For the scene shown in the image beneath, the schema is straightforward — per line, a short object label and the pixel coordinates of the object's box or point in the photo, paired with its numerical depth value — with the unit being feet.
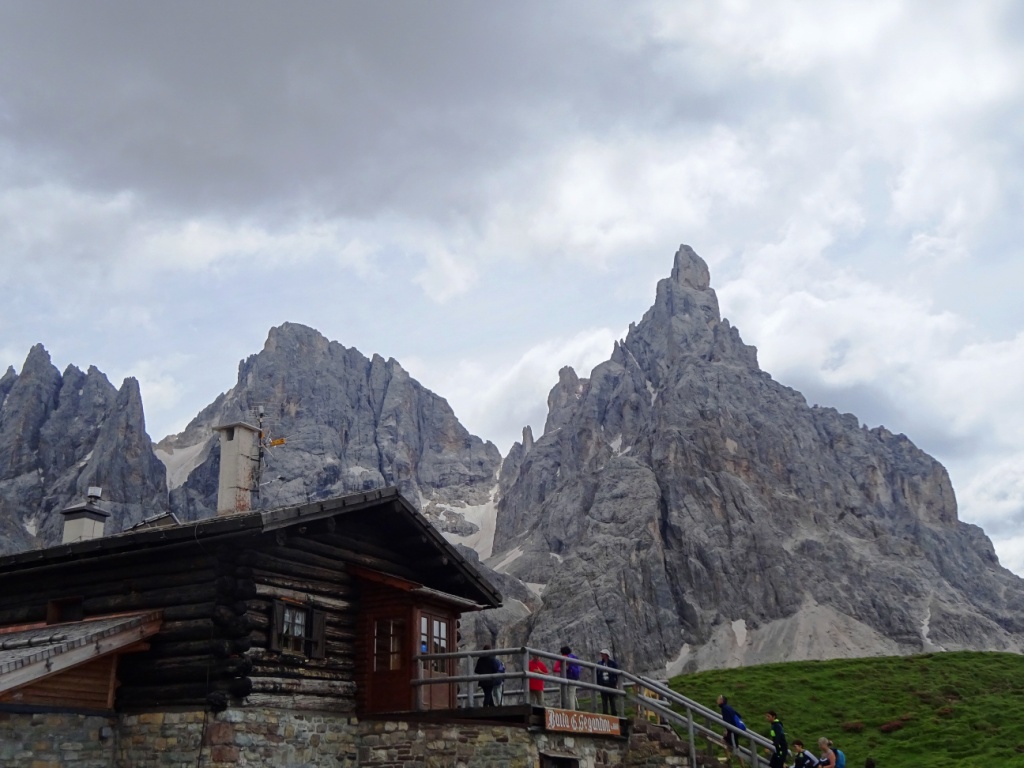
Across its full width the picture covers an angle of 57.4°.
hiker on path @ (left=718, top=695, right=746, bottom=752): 69.51
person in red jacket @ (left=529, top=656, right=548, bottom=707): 61.11
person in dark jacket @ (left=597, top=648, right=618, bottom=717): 68.49
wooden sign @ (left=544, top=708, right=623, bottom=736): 59.77
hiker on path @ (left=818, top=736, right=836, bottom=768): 62.63
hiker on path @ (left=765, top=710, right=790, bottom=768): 65.72
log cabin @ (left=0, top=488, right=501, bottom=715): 53.47
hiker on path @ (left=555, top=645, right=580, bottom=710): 63.41
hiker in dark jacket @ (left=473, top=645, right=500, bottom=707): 62.95
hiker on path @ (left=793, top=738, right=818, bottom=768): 64.80
